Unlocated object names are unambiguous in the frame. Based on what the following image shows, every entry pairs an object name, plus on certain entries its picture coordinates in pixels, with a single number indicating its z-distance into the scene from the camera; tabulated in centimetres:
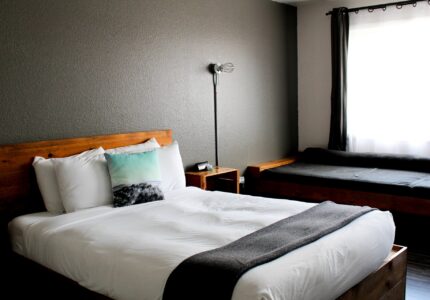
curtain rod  464
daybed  385
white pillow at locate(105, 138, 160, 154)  338
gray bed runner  177
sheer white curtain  466
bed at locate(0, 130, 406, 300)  192
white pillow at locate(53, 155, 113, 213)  288
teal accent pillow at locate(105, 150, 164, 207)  301
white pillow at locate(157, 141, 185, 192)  346
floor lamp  438
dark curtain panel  512
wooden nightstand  400
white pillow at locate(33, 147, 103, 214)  291
